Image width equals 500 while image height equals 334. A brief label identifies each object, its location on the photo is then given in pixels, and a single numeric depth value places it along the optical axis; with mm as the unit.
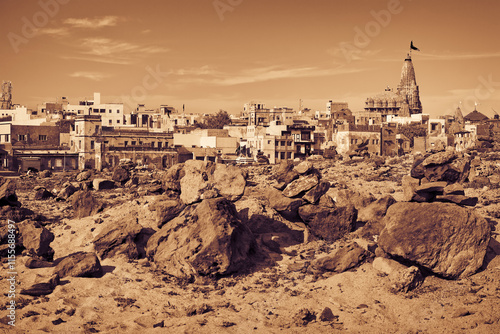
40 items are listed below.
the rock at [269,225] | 20244
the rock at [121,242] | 19203
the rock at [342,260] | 17516
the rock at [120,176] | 35438
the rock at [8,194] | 24703
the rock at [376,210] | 21062
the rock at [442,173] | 19953
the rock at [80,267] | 17500
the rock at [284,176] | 22344
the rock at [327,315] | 14734
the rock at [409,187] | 18547
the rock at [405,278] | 16016
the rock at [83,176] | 39781
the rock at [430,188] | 18156
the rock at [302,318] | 14453
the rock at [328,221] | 20375
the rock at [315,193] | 21000
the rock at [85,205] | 24156
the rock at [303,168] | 22406
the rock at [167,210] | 20469
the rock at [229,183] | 22000
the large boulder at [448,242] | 16422
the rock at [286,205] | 21156
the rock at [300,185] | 21344
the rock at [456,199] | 17719
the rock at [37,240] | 19062
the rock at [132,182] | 33988
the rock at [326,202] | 20995
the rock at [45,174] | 48266
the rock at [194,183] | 20047
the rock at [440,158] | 20125
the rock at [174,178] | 24047
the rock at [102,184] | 32625
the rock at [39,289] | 16266
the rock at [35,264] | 18495
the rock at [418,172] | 20766
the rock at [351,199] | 21891
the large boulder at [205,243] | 17188
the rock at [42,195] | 29938
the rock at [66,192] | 28931
